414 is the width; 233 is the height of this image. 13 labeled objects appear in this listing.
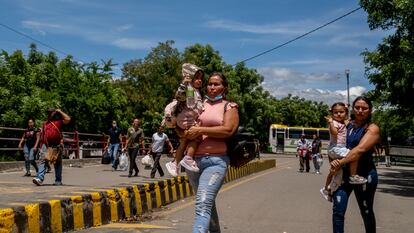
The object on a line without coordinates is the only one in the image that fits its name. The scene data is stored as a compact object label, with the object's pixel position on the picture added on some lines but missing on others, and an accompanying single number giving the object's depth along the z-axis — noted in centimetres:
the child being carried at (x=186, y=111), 477
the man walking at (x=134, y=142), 1502
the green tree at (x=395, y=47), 1455
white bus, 5691
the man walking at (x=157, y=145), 1487
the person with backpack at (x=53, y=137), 1084
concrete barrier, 577
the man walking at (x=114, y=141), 1820
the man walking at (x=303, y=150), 2358
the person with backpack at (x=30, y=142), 1461
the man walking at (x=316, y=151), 2227
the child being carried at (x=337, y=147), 531
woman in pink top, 459
